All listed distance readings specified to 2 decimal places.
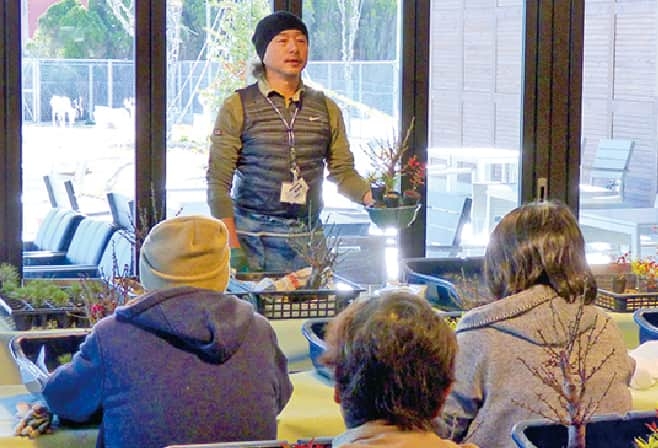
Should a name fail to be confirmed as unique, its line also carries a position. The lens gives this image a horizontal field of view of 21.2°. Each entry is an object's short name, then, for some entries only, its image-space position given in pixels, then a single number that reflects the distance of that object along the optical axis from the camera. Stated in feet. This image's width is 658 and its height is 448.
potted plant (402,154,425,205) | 21.05
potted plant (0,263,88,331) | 17.92
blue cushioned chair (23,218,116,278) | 24.51
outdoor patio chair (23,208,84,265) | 24.25
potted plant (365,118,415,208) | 20.96
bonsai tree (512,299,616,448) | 10.40
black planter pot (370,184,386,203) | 21.16
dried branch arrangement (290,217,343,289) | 18.95
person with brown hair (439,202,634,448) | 12.70
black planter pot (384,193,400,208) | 20.92
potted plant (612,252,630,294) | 21.19
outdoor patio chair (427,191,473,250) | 27.48
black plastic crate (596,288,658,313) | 20.00
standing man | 21.61
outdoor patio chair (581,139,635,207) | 28.76
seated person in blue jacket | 12.27
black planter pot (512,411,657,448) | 11.07
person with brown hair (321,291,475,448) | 9.40
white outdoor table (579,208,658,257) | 28.96
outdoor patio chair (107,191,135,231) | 24.94
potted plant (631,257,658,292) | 21.30
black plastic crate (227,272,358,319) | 18.44
